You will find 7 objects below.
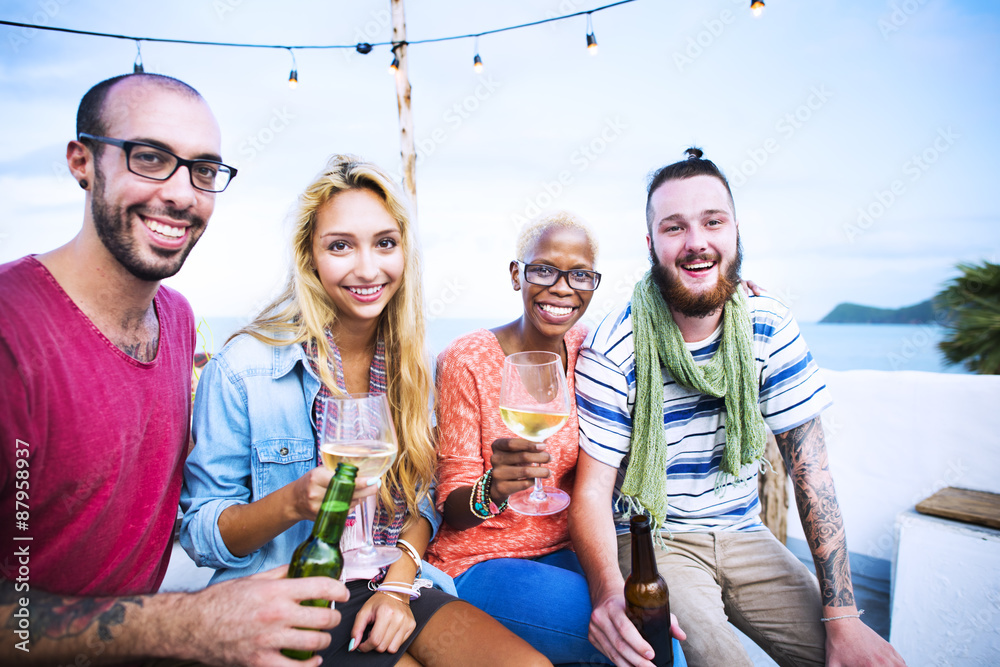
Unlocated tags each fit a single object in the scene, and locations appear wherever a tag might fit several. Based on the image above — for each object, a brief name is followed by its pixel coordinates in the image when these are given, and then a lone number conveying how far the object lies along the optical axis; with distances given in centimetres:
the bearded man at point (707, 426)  201
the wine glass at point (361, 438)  111
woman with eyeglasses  173
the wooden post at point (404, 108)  671
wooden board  306
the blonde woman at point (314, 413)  142
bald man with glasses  96
